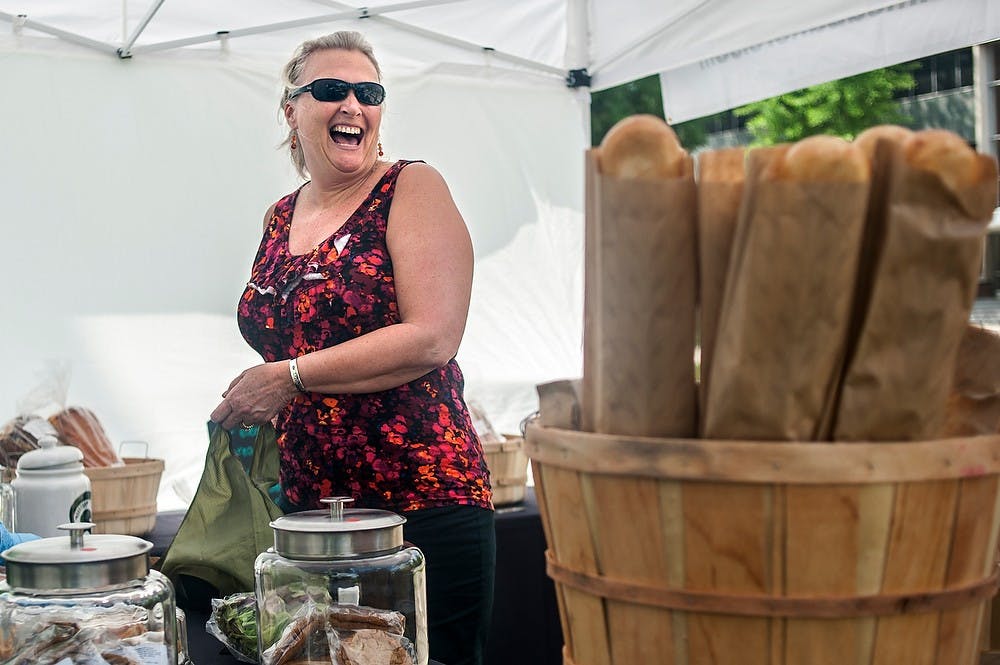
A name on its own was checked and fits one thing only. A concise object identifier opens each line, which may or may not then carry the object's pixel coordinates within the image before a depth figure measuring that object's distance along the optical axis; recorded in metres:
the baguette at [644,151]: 0.79
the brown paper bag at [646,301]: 0.80
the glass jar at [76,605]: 1.11
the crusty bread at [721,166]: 0.81
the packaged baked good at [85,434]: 2.86
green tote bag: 1.62
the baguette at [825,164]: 0.74
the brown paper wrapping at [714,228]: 0.81
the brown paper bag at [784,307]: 0.75
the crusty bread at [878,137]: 0.78
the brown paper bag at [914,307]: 0.75
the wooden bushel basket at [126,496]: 2.80
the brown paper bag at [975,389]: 0.86
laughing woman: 1.87
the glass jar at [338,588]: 1.20
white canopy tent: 4.11
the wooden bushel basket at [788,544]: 0.78
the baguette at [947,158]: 0.75
